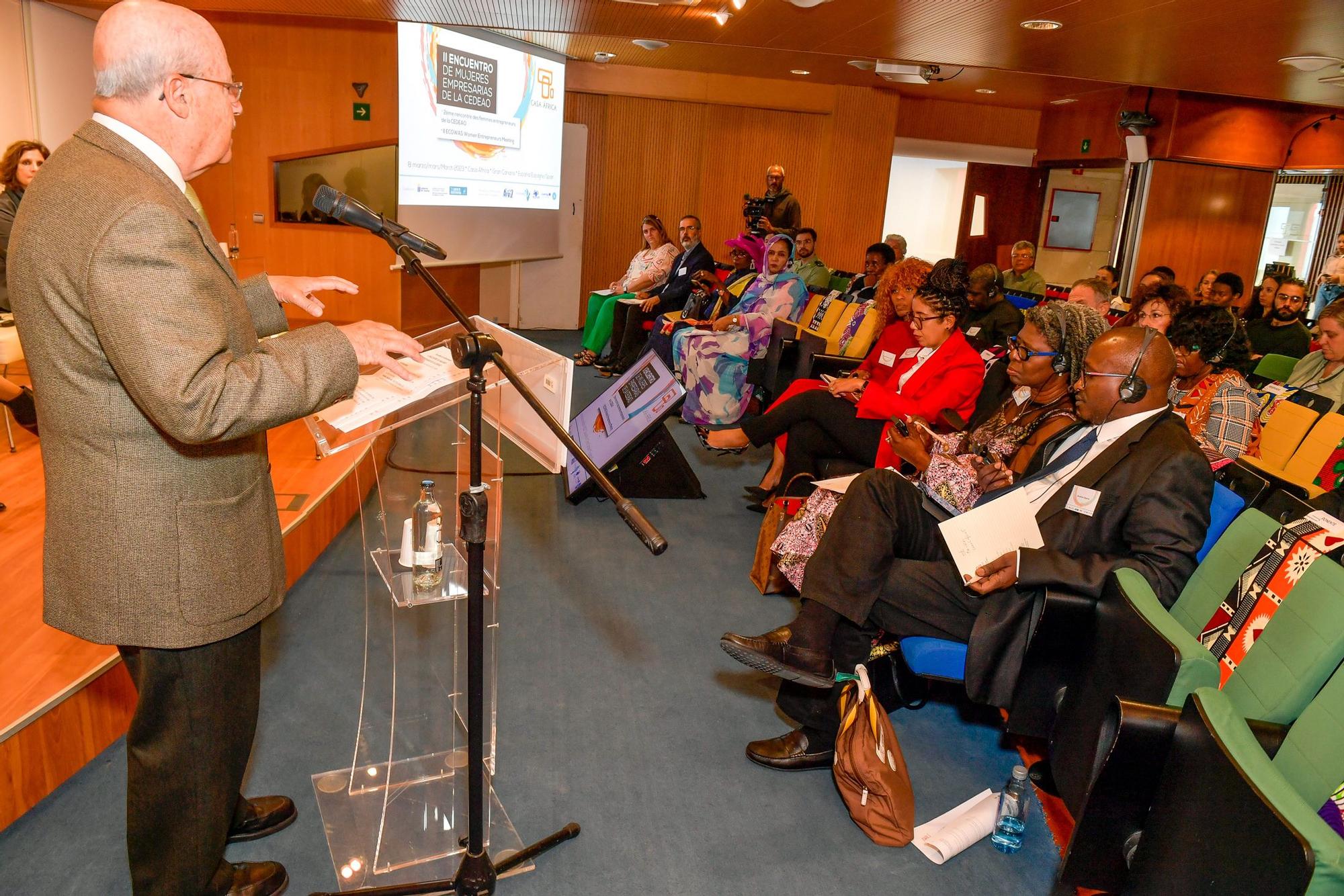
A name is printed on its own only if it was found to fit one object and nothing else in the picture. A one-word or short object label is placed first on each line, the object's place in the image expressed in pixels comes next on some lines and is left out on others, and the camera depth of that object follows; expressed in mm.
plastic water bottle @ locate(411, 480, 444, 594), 1863
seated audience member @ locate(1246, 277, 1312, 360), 5652
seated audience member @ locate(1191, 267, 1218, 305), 6500
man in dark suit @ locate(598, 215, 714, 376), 7465
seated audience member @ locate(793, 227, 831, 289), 6993
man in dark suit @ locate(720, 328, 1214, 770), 2082
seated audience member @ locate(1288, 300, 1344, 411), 3775
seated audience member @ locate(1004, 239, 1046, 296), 7566
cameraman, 7492
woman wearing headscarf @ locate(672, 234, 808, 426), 5859
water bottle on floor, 2146
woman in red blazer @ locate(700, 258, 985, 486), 3566
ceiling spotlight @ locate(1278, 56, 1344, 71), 5738
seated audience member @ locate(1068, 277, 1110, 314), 4562
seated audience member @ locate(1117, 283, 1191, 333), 4000
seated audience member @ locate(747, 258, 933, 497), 4070
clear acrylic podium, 1884
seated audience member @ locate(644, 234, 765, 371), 6723
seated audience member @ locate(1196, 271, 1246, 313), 6223
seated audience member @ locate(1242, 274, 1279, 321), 5996
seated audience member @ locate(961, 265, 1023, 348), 5535
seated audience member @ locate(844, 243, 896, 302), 6270
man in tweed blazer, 1242
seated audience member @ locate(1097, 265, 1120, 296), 4848
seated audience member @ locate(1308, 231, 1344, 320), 6000
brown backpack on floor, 2148
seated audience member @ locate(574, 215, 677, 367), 7930
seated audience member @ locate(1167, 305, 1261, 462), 3428
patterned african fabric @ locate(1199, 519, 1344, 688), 1742
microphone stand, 1406
